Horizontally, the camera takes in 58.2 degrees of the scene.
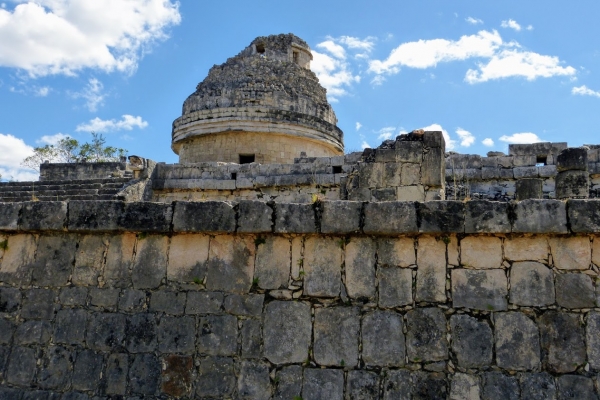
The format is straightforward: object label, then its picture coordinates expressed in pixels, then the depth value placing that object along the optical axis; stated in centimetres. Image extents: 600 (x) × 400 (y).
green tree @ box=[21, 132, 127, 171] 3909
